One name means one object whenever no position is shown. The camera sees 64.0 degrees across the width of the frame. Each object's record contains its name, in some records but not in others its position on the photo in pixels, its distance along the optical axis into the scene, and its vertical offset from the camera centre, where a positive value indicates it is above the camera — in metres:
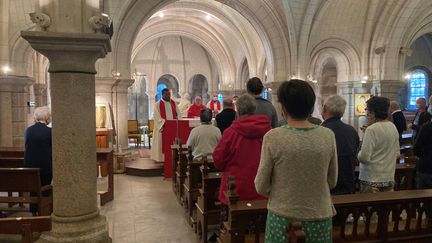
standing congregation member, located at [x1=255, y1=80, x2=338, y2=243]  1.94 -0.28
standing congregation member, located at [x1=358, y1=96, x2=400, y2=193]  3.63 -0.35
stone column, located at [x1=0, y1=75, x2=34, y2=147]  10.23 +0.37
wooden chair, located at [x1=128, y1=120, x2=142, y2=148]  14.98 -0.38
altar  8.54 -0.33
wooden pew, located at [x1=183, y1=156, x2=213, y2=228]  5.12 -1.02
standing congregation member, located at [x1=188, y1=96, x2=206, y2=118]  10.95 +0.27
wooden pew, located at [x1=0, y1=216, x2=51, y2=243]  2.25 -0.69
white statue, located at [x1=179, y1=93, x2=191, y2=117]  12.80 +0.47
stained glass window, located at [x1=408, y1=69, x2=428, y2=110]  21.25 +1.92
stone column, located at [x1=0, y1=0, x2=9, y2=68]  10.05 +2.62
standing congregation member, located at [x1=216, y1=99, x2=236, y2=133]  5.47 +0.06
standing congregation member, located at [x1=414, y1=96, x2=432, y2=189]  4.00 -0.48
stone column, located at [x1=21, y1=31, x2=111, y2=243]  3.44 -0.15
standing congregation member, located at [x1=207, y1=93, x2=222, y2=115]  13.08 +0.50
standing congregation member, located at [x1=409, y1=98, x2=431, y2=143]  7.29 +0.00
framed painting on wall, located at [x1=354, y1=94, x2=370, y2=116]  14.91 +0.56
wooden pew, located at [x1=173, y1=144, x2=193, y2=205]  6.28 -0.94
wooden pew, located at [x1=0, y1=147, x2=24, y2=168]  5.43 -0.61
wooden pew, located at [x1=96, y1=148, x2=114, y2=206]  6.35 -0.90
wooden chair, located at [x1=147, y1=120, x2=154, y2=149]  15.59 -0.31
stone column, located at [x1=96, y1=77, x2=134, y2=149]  11.10 +0.73
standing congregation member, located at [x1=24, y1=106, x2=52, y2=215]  4.52 -0.34
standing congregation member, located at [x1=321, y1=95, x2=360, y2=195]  3.36 -0.24
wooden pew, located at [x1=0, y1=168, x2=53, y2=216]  4.13 -0.74
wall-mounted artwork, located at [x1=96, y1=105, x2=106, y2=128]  10.84 +0.12
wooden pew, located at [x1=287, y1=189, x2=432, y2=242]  2.92 -0.87
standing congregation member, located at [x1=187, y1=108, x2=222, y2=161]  5.38 -0.29
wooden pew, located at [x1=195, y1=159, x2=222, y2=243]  4.24 -1.06
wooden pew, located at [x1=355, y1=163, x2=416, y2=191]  5.09 -0.92
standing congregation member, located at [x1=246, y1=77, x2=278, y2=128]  4.15 +0.21
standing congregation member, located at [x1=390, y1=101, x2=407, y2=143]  7.01 -0.03
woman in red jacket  3.17 -0.28
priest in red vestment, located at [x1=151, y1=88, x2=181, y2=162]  9.05 +0.08
